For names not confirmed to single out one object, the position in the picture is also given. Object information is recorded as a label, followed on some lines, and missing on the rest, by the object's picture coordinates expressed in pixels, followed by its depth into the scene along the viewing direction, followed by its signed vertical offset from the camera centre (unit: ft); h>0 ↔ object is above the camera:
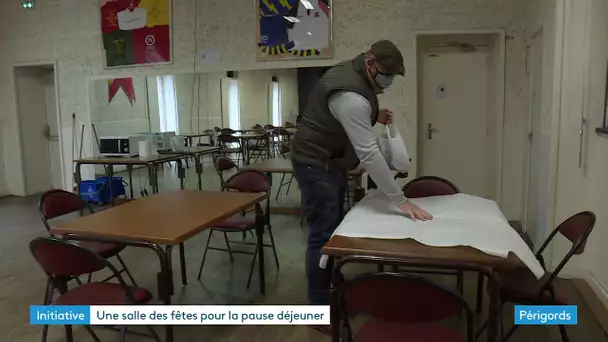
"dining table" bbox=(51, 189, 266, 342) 6.82 -1.76
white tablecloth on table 5.31 -1.50
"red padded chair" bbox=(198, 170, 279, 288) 11.02 -1.89
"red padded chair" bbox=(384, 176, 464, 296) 9.42 -1.60
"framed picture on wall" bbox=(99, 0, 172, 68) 20.04 +3.79
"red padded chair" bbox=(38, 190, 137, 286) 9.40 -1.91
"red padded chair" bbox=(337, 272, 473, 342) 4.33 -1.82
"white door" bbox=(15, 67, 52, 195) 24.07 -0.28
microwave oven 19.11 -1.16
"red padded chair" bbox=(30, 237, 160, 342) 6.28 -2.27
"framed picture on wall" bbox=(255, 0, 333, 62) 17.81 +3.34
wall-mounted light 19.98 +5.08
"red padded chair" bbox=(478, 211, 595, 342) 6.13 -2.55
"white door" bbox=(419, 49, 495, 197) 17.24 -0.34
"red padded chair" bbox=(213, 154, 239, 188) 15.05 -1.59
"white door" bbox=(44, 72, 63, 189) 25.29 -0.51
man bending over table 6.94 -0.50
